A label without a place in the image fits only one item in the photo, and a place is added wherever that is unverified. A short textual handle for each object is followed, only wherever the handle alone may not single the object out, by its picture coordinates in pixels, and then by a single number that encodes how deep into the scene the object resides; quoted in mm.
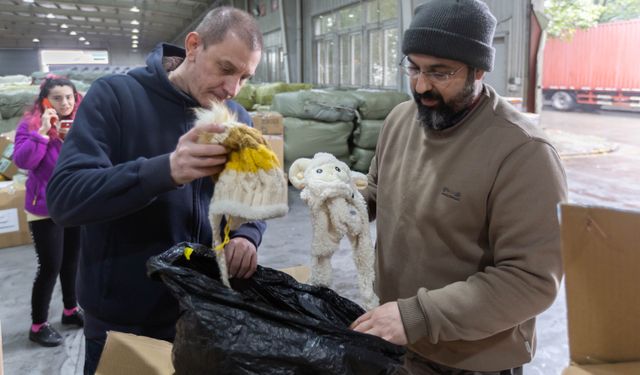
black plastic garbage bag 846
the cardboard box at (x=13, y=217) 4059
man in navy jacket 1148
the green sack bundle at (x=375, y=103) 5809
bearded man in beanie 985
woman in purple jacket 2514
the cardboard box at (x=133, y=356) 1176
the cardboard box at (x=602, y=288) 655
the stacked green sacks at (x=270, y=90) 9086
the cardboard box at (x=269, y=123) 5379
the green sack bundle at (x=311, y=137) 5520
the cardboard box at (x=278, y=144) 5079
